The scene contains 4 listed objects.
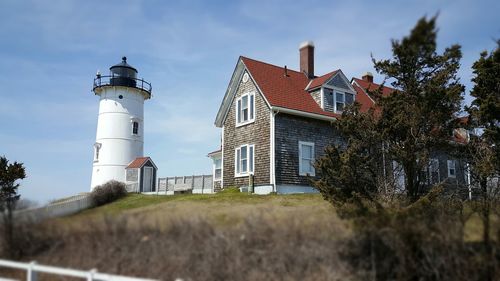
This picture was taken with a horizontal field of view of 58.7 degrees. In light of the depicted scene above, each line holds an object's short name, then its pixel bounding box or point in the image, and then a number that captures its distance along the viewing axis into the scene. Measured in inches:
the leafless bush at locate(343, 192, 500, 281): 249.0
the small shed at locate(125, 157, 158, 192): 1310.3
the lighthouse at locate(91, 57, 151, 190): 1363.2
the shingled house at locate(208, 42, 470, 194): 875.4
